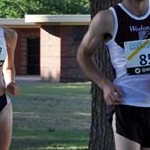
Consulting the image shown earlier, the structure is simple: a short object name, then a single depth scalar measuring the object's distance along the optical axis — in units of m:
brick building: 43.65
